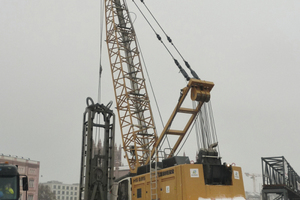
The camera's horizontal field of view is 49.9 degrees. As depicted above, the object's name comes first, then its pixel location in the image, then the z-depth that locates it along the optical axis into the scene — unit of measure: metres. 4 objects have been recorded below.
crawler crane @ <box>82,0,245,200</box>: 12.62
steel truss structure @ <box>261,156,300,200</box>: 26.00
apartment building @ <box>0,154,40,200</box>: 79.28
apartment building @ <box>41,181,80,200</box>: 160.66
